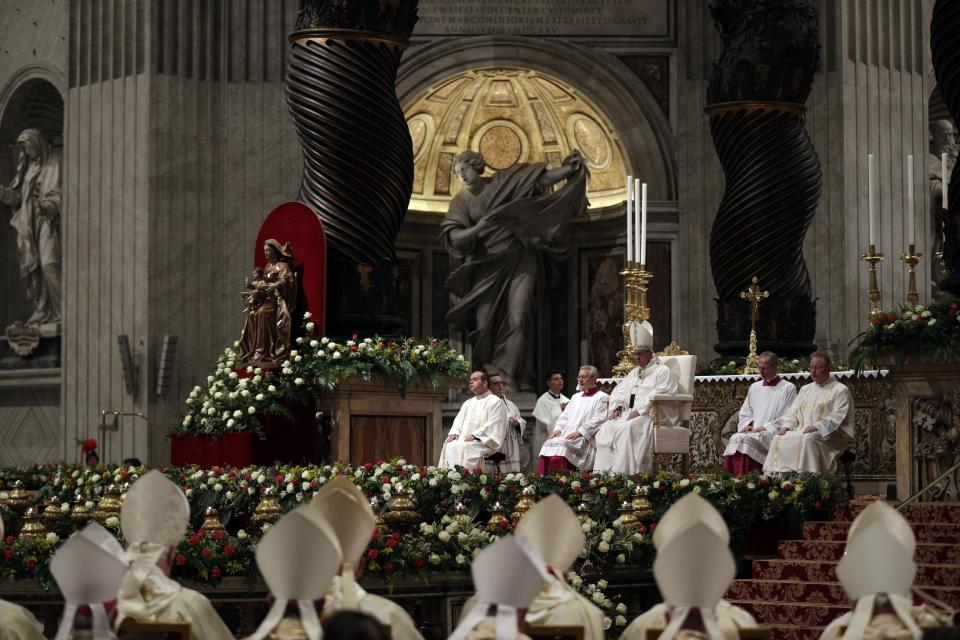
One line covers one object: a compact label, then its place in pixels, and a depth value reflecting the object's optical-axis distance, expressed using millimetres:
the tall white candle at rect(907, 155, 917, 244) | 15264
